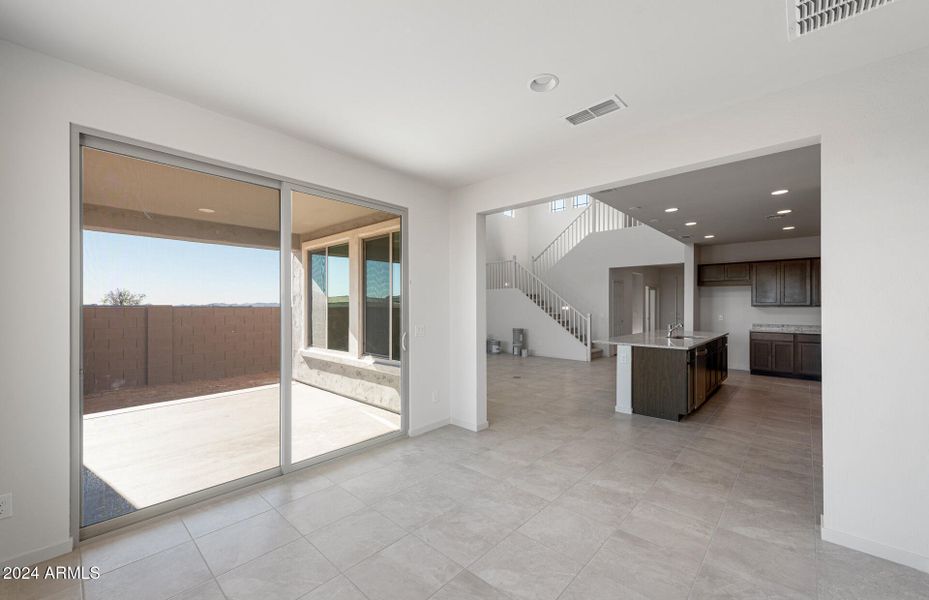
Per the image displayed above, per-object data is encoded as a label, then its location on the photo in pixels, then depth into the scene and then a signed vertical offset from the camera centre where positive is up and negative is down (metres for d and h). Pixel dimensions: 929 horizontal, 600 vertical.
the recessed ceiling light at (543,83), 2.48 +1.43
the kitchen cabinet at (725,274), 8.10 +0.56
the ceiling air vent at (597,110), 2.78 +1.43
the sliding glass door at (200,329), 2.53 -0.21
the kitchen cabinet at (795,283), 7.44 +0.33
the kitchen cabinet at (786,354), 7.24 -1.07
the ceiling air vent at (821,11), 1.88 +1.44
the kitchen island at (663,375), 4.84 -0.98
